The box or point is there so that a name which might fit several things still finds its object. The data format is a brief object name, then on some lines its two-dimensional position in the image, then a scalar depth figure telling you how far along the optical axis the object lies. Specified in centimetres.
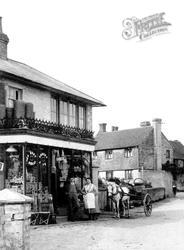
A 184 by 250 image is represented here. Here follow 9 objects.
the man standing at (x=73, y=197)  1854
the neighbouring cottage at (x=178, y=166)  5778
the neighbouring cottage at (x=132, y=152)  5144
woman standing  1834
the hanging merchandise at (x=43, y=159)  2002
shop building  1741
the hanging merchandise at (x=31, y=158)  1894
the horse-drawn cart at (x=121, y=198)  1925
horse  1920
